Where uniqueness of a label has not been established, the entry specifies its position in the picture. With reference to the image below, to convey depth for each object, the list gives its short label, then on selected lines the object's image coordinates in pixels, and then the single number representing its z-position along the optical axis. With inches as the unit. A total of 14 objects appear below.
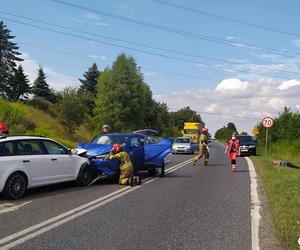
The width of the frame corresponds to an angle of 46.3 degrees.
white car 307.1
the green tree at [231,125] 4943.2
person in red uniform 569.1
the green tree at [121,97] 1802.9
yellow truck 1546.1
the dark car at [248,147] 1023.8
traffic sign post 851.1
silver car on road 1075.8
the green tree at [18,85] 1962.5
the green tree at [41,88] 2089.2
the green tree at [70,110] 1389.9
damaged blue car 405.4
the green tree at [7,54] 1946.4
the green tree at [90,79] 2453.6
